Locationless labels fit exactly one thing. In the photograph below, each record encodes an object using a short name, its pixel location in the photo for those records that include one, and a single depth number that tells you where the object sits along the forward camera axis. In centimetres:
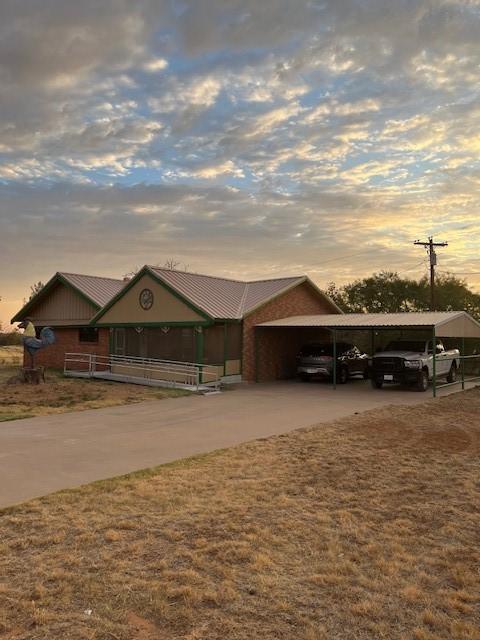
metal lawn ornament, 2219
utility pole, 3350
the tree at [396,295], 3831
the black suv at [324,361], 2195
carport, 1812
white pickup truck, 1923
